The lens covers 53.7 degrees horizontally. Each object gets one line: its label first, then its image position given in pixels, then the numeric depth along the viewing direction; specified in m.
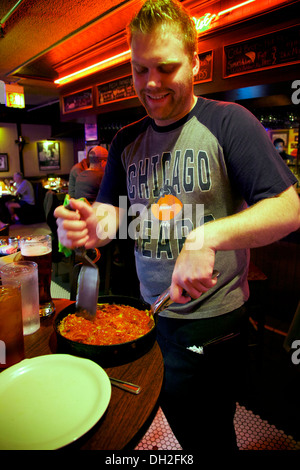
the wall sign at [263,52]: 3.00
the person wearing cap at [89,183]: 4.04
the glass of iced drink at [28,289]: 1.04
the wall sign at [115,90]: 5.01
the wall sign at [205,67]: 3.80
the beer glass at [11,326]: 0.85
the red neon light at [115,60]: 3.50
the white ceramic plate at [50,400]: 0.61
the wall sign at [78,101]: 5.92
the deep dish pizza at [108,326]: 0.95
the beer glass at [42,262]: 1.21
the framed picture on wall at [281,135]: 7.93
